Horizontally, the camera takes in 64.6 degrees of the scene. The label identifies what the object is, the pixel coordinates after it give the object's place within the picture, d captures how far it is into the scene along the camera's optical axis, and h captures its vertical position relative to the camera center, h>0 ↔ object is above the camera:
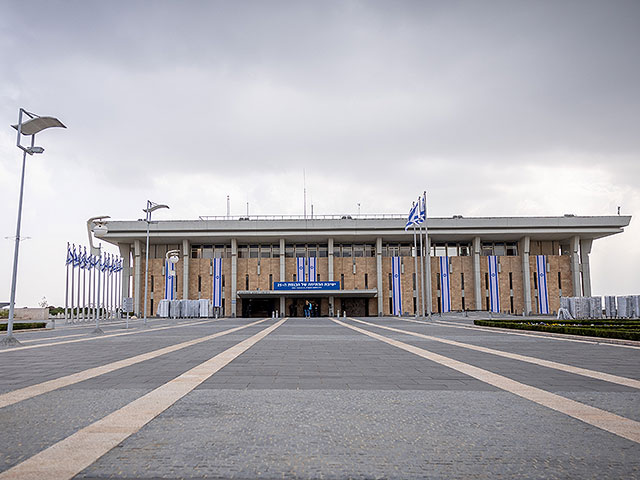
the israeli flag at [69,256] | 43.28 +3.66
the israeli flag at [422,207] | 40.20 +7.25
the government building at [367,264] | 61.78 +4.26
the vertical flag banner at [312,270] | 64.38 +3.51
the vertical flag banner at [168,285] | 63.47 +1.72
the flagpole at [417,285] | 60.67 +1.56
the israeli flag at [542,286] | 62.38 +1.40
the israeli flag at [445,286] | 62.75 +1.45
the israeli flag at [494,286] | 62.75 +1.43
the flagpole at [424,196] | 40.44 +8.09
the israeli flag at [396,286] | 63.25 +1.49
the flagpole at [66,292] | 43.84 +0.57
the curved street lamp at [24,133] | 17.36 +5.81
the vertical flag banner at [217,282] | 64.25 +2.10
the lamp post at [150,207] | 32.97 +6.03
